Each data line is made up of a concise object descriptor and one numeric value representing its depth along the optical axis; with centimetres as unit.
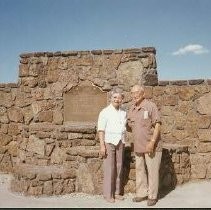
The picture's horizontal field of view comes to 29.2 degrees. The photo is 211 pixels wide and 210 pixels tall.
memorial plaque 736
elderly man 523
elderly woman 541
